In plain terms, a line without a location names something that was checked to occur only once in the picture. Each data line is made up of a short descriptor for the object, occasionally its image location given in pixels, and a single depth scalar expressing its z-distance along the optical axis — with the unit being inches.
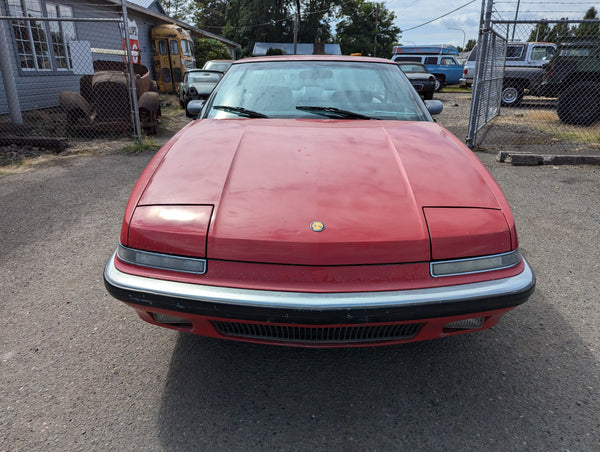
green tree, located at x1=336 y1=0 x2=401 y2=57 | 2069.4
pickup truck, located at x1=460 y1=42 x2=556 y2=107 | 538.9
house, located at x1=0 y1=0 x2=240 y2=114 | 392.8
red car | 65.6
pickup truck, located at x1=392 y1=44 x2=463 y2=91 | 946.7
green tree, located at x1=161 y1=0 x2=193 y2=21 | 2106.8
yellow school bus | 754.8
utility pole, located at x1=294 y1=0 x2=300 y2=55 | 1438.5
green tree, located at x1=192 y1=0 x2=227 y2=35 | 2223.2
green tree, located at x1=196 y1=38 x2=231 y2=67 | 1081.4
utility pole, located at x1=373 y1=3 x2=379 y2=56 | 2086.6
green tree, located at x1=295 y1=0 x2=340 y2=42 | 1827.0
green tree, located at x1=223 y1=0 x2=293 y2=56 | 1736.0
